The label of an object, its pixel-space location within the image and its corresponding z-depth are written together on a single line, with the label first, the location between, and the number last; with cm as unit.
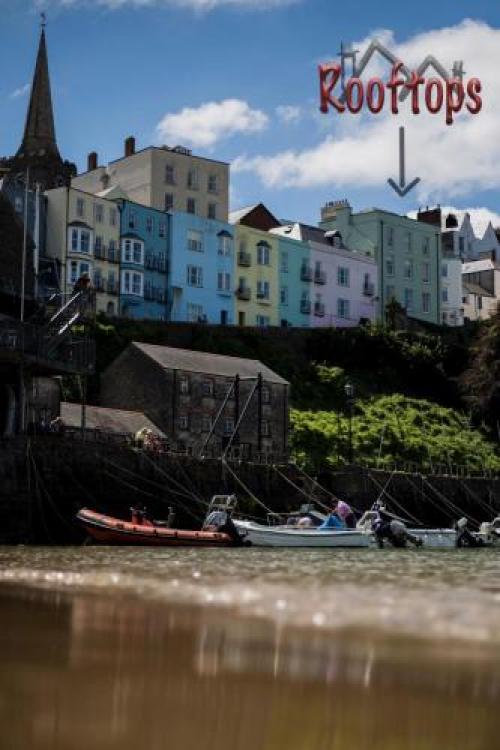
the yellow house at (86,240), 7306
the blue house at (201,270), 8000
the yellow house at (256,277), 8419
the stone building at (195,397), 5875
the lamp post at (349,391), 4872
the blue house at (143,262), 7706
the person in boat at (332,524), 3872
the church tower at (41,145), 8594
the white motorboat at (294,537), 3694
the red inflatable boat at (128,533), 3347
